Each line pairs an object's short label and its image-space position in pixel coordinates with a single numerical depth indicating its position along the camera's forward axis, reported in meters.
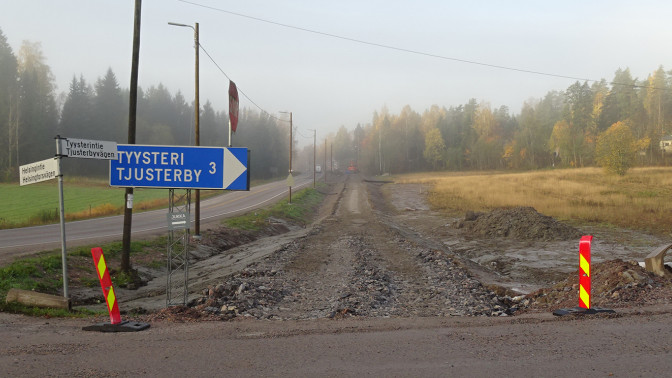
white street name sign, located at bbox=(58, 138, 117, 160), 8.12
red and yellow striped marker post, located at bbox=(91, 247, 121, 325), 7.12
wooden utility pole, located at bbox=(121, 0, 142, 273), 13.14
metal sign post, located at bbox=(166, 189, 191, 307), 8.89
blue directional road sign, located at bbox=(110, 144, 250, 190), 8.65
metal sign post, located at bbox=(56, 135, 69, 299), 7.90
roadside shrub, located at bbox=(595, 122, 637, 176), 53.28
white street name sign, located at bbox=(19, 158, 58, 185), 7.91
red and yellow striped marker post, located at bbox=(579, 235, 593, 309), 7.63
